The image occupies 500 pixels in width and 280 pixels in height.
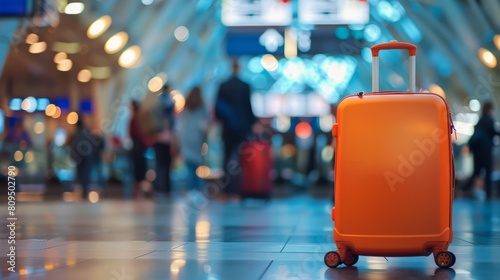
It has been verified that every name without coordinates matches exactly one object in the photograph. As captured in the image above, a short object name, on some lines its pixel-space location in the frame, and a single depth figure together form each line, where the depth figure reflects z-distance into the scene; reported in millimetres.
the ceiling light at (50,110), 29906
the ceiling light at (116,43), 30562
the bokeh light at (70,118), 30598
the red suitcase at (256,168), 13742
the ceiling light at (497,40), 23227
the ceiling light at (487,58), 25562
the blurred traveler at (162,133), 15328
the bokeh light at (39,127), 27839
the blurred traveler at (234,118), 13797
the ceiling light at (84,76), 32562
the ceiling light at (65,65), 30391
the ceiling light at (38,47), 27264
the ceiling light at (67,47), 28170
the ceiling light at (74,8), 24734
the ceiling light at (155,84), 41331
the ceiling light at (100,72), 33022
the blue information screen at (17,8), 10371
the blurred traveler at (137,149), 15953
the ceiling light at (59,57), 29280
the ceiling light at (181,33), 35812
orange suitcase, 4973
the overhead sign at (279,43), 22811
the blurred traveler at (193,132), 15508
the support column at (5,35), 15789
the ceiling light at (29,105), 28659
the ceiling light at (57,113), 30866
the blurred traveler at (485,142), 16734
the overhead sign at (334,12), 21453
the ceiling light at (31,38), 25897
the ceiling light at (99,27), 27875
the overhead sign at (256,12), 21172
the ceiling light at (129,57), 33166
